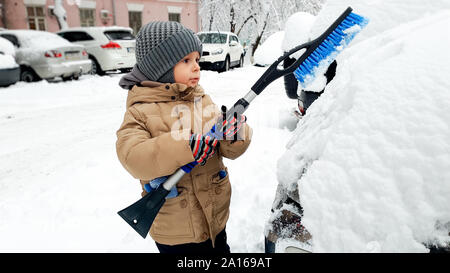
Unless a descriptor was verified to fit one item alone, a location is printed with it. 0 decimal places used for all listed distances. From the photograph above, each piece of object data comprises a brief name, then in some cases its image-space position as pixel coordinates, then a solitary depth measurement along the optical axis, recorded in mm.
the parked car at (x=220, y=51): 10438
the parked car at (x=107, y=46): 8914
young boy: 1302
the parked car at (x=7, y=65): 6764
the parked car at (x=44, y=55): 7578
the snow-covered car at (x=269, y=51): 10758
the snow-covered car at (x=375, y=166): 730
